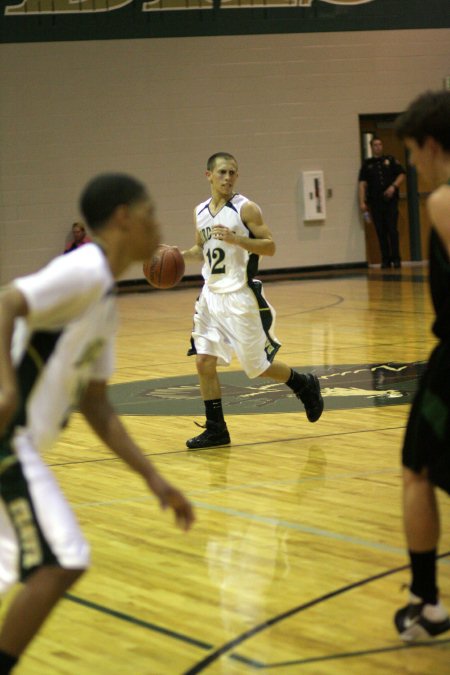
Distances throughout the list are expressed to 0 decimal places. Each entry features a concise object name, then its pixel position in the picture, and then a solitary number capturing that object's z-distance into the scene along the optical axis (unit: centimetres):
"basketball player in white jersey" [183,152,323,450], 1168
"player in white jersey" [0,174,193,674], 463
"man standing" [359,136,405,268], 3351
